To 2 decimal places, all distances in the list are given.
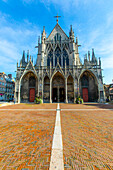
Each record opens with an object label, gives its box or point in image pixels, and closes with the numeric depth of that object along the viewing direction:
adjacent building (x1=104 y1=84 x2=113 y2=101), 41.06
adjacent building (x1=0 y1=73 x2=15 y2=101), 39.89
